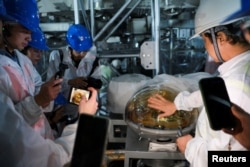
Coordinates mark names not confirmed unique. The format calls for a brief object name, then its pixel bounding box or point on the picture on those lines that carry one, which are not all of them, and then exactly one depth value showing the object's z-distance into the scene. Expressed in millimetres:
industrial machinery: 2277
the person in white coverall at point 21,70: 1064
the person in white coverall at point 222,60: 754
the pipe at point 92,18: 2505
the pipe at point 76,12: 2302
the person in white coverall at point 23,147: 617
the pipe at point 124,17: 2412
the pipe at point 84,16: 2490
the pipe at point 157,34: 1881
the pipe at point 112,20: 2340
